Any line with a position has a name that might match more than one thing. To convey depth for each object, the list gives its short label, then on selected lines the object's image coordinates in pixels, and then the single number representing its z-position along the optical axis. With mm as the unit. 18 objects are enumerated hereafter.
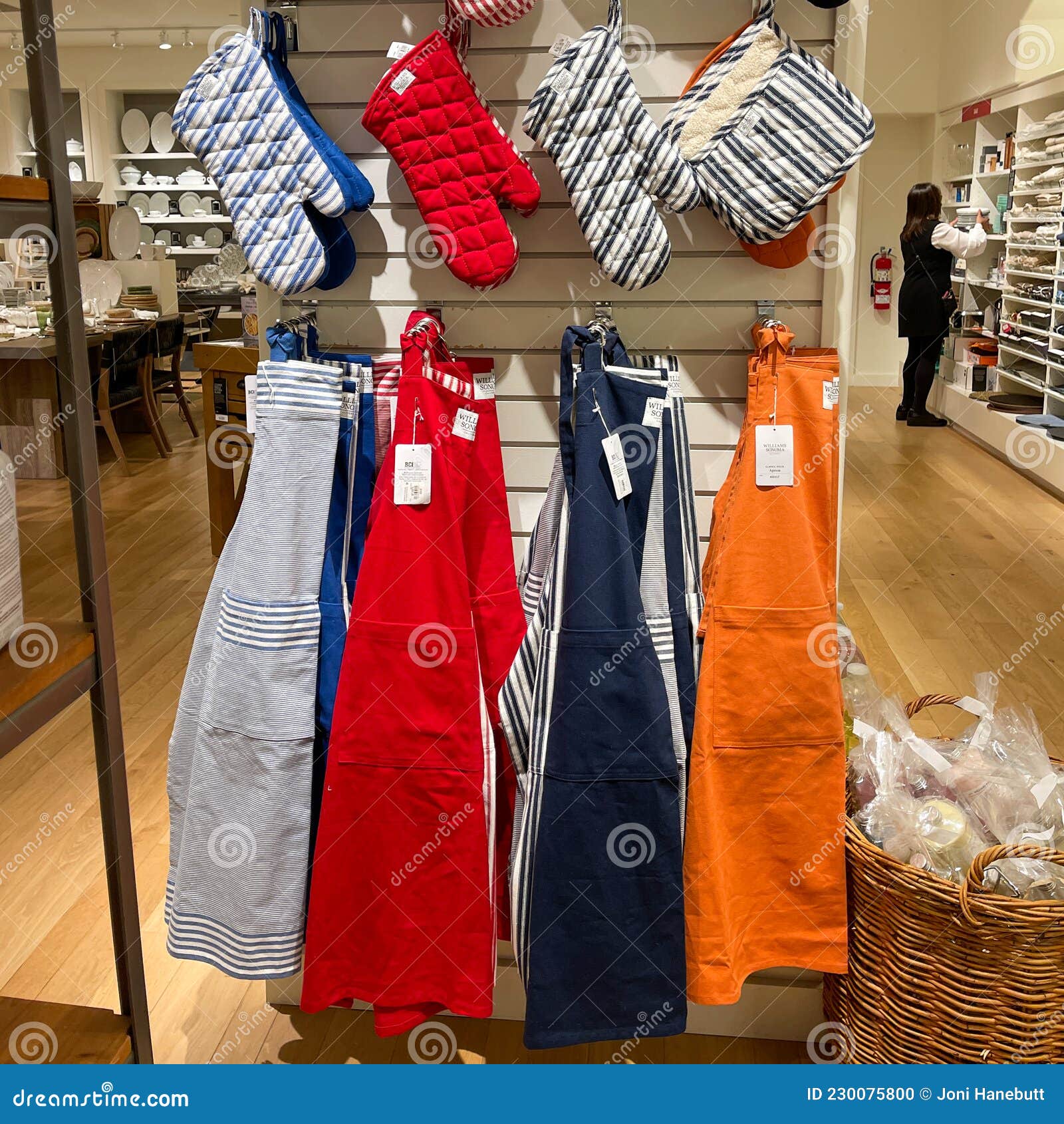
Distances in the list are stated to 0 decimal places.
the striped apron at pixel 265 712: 1843
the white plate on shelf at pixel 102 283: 8227
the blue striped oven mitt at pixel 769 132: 1894
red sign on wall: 8836
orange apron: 1897
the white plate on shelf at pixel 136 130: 12523
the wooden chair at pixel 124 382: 7539
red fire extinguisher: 11477
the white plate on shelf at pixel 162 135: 12398
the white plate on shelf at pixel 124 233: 9141
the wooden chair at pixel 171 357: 8250
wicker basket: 1738
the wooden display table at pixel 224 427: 5121
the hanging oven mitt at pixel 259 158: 1930
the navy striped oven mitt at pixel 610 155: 1891
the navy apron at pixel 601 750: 1807
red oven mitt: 1972
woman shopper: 8242
